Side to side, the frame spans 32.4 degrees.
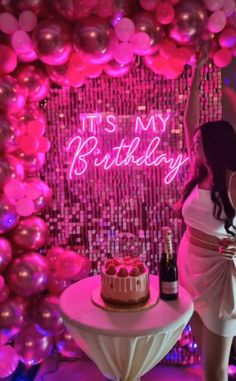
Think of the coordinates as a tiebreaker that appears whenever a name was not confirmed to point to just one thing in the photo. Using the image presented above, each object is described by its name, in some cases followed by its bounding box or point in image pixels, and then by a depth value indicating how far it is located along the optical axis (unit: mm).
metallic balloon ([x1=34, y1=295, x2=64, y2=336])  2688
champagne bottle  2123
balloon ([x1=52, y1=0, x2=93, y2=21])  2352
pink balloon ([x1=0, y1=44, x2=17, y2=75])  2498
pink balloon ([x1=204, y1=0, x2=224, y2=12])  2445
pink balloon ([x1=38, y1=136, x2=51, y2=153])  2719
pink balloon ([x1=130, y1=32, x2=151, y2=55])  2424
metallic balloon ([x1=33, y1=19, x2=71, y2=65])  2363
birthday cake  2035
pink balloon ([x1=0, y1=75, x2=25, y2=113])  2406
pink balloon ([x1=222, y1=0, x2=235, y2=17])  2494
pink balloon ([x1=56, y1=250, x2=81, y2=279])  2742
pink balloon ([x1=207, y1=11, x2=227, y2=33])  2467
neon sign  2906
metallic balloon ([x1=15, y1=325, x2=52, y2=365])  2666
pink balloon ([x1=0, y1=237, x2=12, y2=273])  2473
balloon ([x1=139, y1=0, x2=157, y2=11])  2455
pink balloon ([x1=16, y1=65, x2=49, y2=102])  2625
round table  1851
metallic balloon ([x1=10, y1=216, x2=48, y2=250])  2594
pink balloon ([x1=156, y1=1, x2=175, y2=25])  2422
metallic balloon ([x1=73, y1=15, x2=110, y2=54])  2354
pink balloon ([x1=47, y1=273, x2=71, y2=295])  2750
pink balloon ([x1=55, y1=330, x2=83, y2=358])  2861
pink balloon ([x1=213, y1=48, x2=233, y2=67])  2607
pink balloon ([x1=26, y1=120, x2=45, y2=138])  2652
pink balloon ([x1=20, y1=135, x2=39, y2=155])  2625
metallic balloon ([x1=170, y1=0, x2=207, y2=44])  2408
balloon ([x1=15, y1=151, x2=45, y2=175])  2668
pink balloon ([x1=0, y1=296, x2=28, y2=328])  2559
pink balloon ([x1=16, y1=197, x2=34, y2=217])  2529
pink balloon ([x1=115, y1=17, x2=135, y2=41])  2404
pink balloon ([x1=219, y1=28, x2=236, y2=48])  2543
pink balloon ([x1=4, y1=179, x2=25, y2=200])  2438
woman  2229
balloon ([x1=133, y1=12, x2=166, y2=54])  2451
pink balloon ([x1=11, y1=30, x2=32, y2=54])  2443
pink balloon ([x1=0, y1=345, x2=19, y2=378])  2668
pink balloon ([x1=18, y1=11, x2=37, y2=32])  2439
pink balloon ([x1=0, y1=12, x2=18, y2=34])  2445
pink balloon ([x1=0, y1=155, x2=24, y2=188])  2438
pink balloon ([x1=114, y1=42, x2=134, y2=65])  2457
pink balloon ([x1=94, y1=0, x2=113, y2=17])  2389
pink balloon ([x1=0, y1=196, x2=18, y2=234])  2447
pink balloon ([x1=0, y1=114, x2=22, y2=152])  2416
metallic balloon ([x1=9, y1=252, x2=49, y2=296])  2535
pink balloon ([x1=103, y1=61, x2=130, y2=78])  2617
